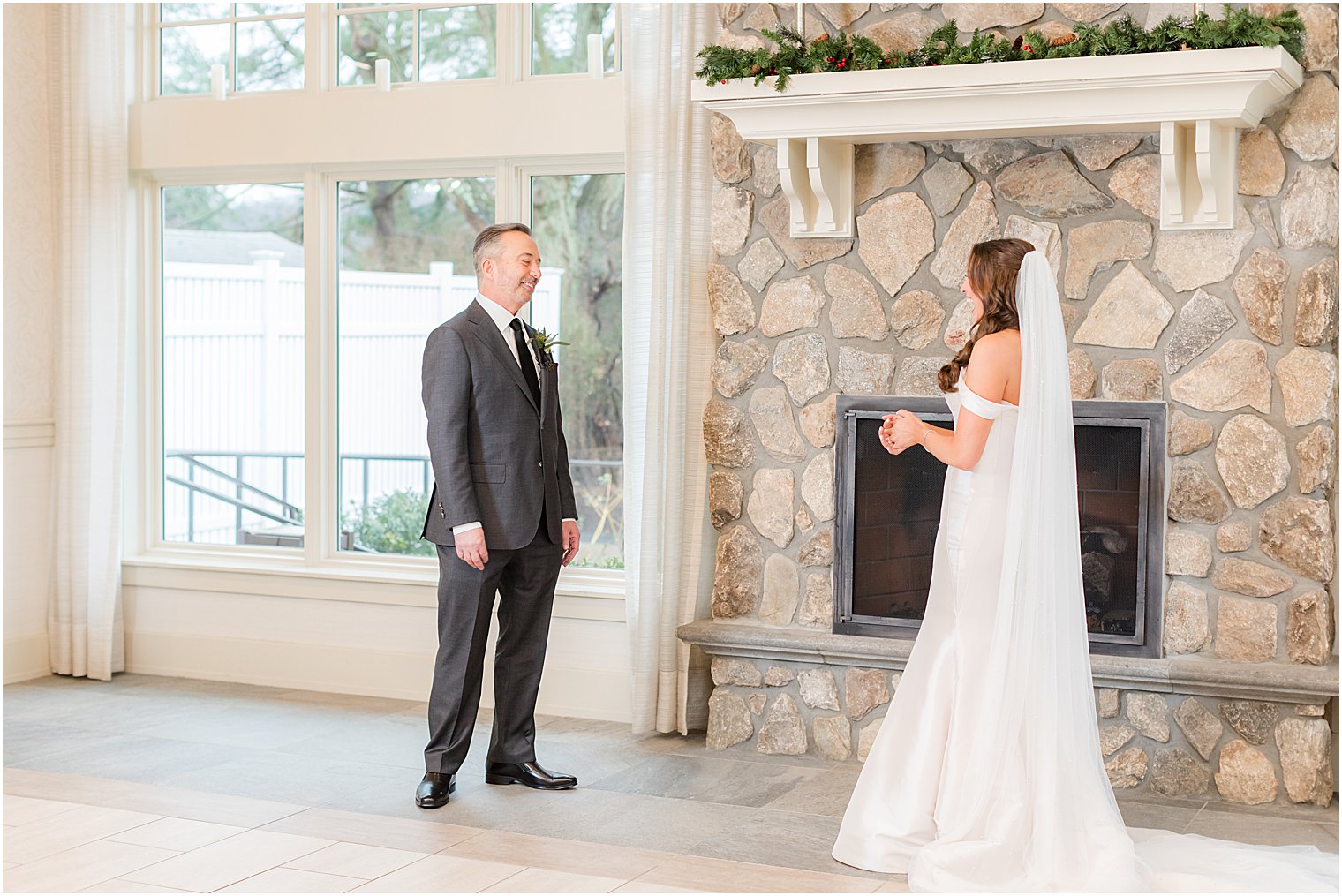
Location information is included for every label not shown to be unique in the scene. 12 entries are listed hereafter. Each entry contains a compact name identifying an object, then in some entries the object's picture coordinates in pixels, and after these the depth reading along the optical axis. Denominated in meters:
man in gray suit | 3.91
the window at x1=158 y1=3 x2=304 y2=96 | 5.42
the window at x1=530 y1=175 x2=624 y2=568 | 5.02
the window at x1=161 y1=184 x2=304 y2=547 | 5.53
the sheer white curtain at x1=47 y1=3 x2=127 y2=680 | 5.51
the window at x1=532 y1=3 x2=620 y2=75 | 4.95
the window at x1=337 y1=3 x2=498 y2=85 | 5.12
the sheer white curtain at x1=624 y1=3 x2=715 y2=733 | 4.58
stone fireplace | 3.88
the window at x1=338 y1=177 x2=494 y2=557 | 5.23
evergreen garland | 3.60
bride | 3.21
